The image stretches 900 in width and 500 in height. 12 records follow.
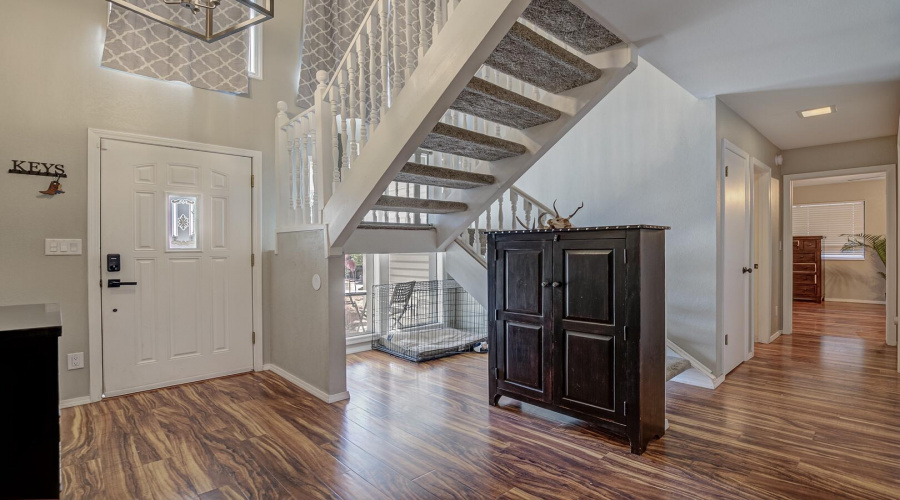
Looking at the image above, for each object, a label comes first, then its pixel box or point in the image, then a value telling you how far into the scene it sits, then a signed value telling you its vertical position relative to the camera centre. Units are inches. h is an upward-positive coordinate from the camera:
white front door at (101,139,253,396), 130.7 -3.9
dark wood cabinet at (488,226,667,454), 94.5 -17.0
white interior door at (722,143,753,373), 149.4 -2.8
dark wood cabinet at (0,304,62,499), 49.3 -17.6
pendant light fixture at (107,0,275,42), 66.1 +35.9
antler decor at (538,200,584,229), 118.0 +7.0
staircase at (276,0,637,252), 90.4 +34.2
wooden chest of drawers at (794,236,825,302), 336.2 -15.9
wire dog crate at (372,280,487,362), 182.8 -31.6
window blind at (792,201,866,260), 330.3 +19.2
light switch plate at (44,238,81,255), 120.3 +1.8
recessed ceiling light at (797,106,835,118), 157.0 +47.8
